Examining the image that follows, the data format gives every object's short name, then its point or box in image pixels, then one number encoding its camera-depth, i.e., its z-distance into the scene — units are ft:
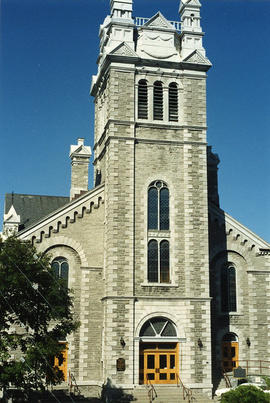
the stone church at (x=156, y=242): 105.29
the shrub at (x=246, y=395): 78.89
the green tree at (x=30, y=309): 79.71
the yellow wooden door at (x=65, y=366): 109.45
